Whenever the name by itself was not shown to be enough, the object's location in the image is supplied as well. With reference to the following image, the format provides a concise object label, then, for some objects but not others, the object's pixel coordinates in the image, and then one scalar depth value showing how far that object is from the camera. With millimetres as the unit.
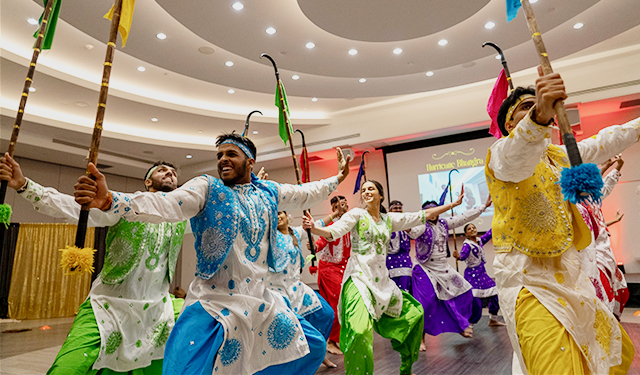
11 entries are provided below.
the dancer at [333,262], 4781
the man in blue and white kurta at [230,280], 1646
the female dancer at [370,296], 2748
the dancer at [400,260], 4926
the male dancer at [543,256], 1495
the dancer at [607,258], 3304
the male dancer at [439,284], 4594
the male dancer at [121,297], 2119
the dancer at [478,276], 5832
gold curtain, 9398
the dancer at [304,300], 3352
